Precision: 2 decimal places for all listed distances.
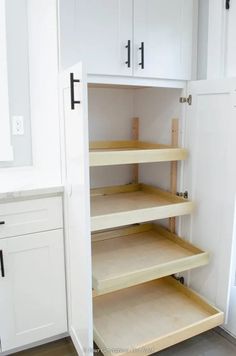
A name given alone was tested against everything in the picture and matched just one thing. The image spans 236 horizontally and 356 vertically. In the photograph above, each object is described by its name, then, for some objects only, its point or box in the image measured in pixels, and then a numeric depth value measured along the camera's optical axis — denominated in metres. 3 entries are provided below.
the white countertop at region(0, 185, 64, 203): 1.52
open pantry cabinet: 1.53
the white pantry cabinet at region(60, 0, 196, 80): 1.53
